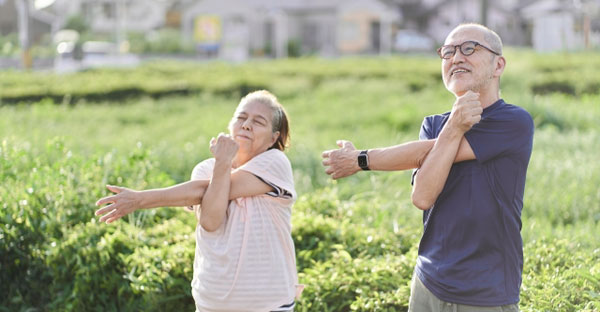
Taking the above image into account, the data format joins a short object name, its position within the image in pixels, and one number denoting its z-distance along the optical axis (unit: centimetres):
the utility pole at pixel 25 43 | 2656
